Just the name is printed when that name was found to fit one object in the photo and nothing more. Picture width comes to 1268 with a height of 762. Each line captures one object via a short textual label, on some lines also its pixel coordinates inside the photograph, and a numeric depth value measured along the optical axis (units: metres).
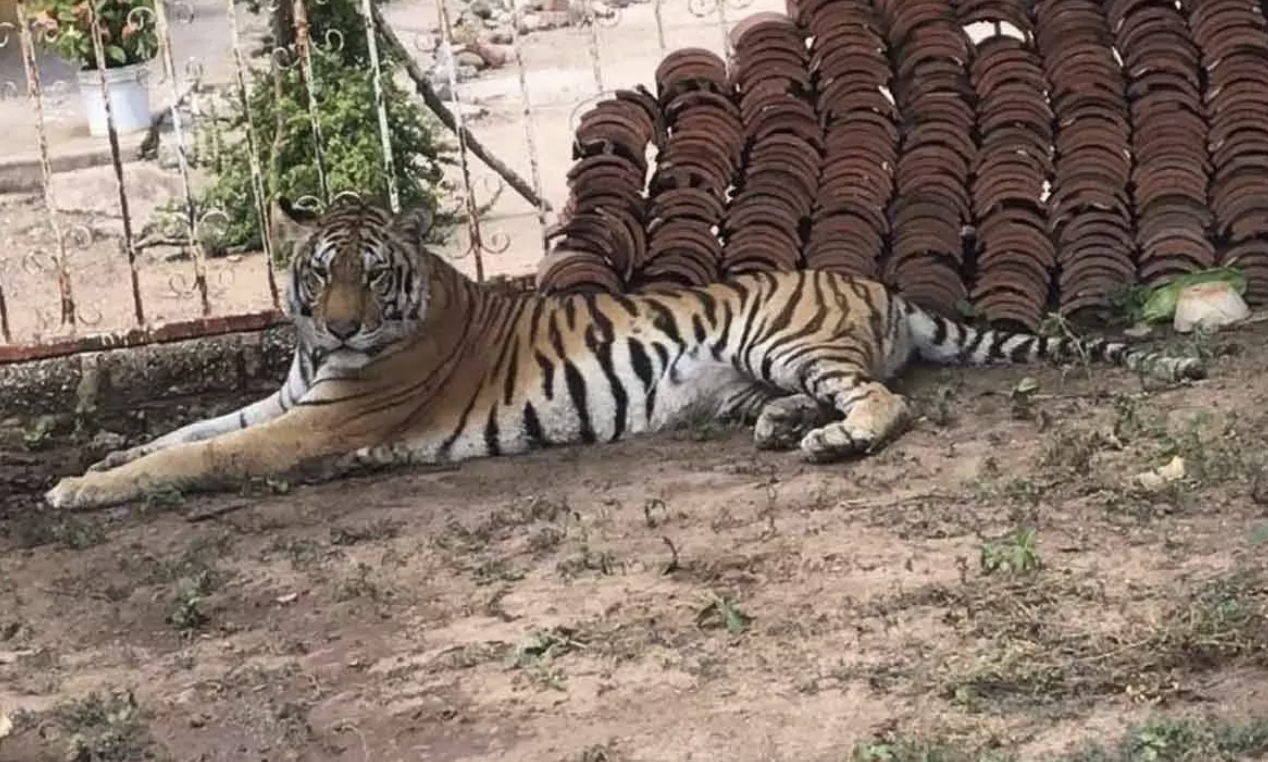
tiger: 6.98
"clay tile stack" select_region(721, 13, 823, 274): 7.78
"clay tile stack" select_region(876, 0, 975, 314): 7.83
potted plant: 11.45
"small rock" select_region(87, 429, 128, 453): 7.65
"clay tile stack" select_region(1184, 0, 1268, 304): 7.86
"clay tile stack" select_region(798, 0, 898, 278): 7.80
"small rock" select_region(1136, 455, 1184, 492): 5.93
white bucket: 12.00
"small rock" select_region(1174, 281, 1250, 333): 7.65
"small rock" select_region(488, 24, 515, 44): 15.50
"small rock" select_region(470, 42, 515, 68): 14.80
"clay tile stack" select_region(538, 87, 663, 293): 7.74
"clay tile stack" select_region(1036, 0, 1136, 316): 7.89
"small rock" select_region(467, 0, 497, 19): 16.78
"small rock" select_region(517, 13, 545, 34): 15.81
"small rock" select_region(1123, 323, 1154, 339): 7.75
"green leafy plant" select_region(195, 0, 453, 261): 9.19
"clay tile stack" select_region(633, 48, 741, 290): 7.78
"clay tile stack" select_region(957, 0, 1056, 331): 7.85
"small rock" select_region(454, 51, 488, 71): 14.70
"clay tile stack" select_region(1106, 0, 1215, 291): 7.88
